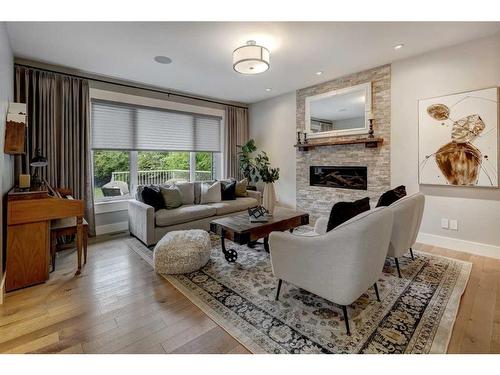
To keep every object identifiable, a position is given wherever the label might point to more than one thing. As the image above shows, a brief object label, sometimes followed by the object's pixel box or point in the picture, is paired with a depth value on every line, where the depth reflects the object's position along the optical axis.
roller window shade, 4.10
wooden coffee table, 2.60
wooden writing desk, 2.25
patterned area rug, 1.58
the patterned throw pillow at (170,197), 3.81
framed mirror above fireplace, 4.02
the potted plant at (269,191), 3.26
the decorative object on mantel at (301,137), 4.90
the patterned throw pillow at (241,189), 4.90
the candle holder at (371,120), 3.93
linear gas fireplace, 4.17
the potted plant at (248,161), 5.73
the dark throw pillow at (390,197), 2.57
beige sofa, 3.42
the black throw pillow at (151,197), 3.63
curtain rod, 3.45
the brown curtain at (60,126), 3.39
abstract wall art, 2.92
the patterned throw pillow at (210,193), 4.44
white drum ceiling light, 2.71
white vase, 3.26
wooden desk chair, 2.67
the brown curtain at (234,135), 5.76
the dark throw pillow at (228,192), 4.72
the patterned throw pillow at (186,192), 4.27
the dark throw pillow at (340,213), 1.88
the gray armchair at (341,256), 1.55
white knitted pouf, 2.57
